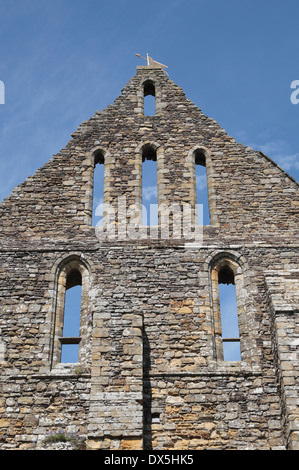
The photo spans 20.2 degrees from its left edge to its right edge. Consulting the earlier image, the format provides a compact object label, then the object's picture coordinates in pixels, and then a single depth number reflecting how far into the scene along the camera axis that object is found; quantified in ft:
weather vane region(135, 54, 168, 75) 72.14
